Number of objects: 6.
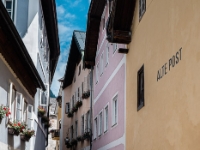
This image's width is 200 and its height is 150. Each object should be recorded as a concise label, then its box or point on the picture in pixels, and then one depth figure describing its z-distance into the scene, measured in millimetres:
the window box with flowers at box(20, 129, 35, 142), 14461
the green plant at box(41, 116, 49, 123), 21131
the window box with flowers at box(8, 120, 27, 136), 12402
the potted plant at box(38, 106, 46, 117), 19197
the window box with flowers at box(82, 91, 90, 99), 23928
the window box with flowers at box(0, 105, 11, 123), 10562
